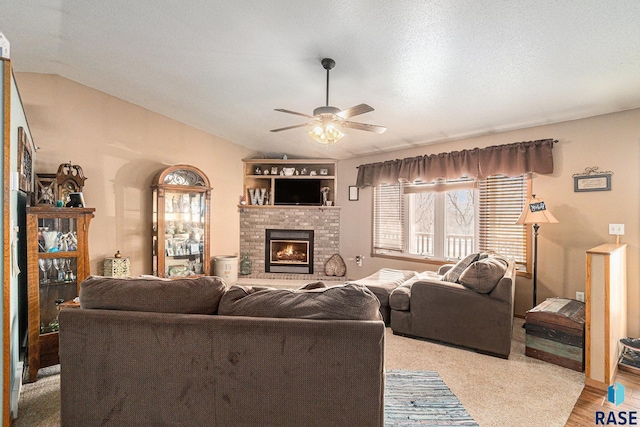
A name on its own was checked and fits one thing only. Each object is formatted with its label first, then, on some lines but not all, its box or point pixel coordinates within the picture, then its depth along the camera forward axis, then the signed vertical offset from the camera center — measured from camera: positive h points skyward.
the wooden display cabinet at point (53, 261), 2.76 -0.47
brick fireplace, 6.32 -0.44
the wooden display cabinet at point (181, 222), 4.96 -0.18
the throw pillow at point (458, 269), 3.47 -0.63
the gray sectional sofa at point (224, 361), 1.58 -0.73
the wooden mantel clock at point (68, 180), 3.96 +0.38
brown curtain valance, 3.99 +0.65
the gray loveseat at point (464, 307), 3.02 -0.95
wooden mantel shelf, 6.26 +0.06
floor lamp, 3.57 -0.08
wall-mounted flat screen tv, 6.32 +0.34
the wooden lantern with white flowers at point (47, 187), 3.74 +0.28
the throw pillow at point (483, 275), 3.04 -0.61
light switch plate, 3.44 -0.20
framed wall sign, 3.54 +0.32
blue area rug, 2.10 -1.34
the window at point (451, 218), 4.33 -0.12
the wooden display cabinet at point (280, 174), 6.32 +0.70
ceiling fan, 2.91 +0.81
